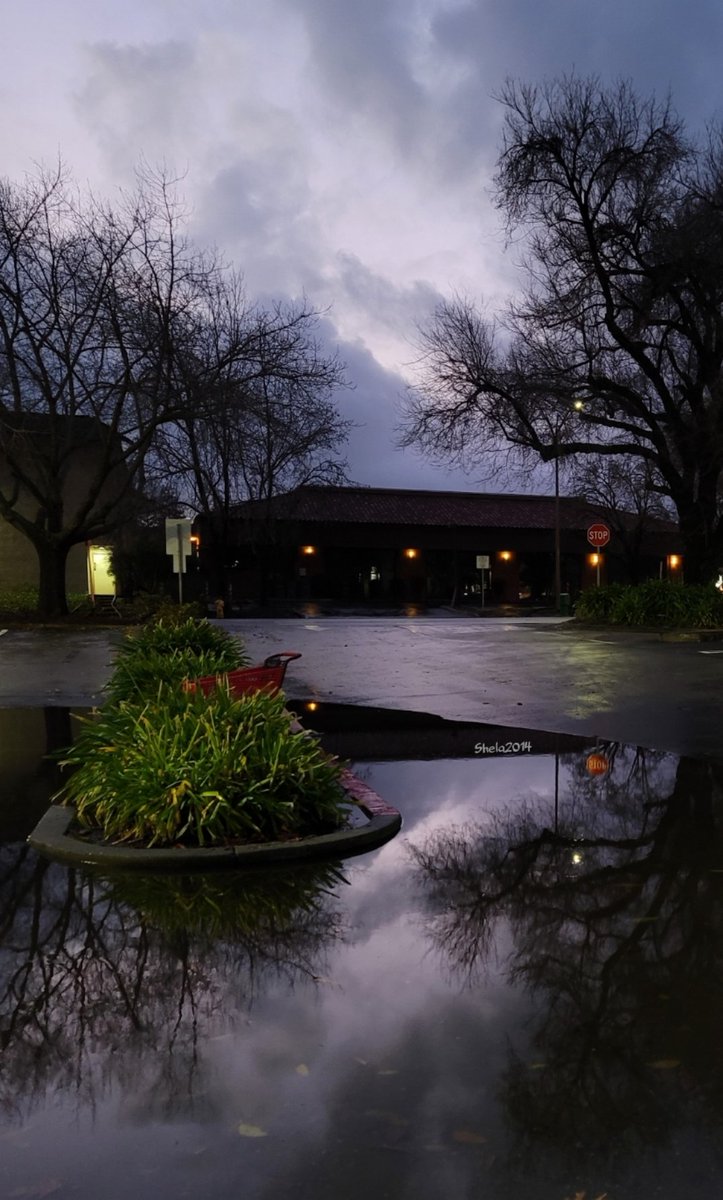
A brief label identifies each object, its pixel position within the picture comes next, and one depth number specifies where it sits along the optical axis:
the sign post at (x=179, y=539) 18.98
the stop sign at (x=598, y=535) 32.11
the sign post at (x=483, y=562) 46.72
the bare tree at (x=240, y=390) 23.16
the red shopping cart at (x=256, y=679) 8.67
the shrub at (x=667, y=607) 24.19
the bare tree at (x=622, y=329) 22.58
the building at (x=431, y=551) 51.59
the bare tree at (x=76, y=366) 23.70
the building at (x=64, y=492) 27.19
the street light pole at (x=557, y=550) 43.89
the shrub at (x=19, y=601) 27.83
